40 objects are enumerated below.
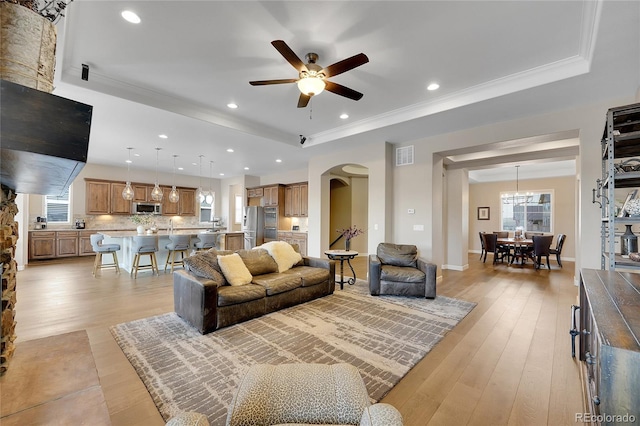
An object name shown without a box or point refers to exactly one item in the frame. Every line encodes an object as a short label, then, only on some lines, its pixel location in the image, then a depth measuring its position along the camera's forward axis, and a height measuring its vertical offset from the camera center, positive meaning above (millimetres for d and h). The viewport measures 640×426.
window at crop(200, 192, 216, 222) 10977 +130
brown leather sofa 2991 -962
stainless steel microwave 9156 +223
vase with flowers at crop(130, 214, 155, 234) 6186 -197
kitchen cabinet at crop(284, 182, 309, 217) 8867 +552
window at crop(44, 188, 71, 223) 7902 +136
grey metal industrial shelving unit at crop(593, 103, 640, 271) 2051 +420
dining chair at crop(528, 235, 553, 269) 6816 -721
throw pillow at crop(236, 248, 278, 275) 3879 -686
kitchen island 6117 -808
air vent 5605 +1324
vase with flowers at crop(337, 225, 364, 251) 5083 -324
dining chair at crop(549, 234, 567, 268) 7102 -742
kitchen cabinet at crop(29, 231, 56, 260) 7211 -866
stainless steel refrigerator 9391 -408
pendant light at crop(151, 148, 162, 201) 6363 +494
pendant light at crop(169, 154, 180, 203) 6801 +481
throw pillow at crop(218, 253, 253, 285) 3430 -722
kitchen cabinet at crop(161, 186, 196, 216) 9852 +416
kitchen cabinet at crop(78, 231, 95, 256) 7996 -918
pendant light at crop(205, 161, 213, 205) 7176 +493
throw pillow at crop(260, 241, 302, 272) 4211 -627
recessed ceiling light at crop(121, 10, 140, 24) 2388 +1822
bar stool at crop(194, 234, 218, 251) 6655 -662
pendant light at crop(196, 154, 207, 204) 7214 +544
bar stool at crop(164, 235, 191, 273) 6129 -711
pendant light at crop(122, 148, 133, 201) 6312 +507
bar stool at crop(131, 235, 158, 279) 5641 -705
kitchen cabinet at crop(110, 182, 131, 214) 8773 +442
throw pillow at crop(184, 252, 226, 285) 3234 -643
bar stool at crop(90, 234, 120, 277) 5660 -728
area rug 2035 -1311
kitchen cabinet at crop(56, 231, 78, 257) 7625 -874
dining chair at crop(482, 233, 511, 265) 7645 -851
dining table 7152 -727
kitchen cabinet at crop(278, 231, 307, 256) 8531 -721
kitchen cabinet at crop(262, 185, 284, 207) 9383 +729
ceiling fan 2449 +1466
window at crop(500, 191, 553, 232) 8922 +260
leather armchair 4203 -956
